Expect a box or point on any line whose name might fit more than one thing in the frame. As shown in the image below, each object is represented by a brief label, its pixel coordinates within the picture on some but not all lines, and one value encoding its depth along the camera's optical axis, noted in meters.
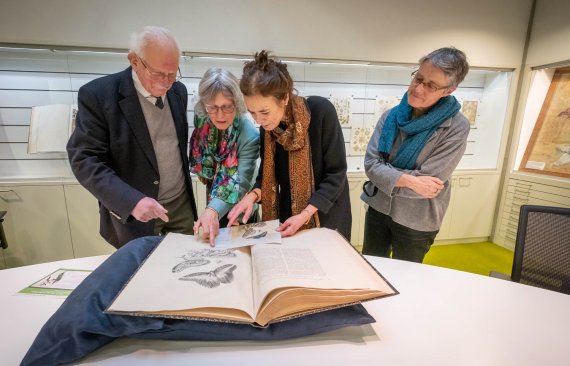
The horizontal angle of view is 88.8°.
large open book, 0.57
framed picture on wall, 2.90
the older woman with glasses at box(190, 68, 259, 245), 1.16
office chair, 1.14
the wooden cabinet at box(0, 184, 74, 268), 2.44
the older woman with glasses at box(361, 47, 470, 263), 1.28
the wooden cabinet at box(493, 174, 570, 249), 2.81
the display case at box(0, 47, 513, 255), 2.51
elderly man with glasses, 1.06
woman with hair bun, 1.09
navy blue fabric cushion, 0.53
